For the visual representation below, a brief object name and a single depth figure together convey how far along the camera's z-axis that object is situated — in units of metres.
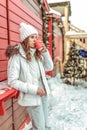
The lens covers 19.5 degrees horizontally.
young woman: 2.89
